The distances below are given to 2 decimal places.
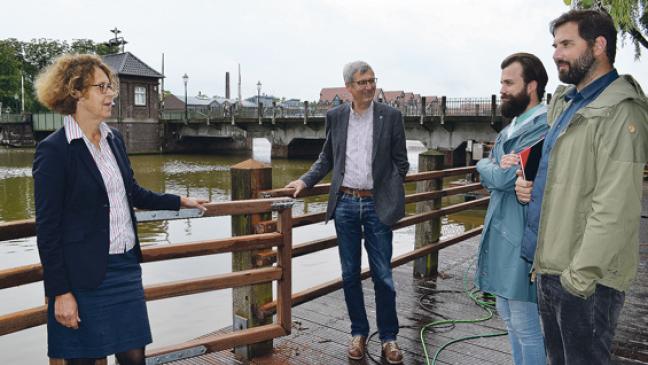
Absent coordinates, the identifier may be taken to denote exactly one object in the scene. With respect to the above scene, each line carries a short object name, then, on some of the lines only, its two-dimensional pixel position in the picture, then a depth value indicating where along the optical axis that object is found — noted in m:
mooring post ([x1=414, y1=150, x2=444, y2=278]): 5.62
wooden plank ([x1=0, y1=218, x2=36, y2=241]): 2.41
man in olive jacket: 1.81
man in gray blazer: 3.43
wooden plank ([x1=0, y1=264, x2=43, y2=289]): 2.39
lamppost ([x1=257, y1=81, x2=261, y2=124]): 38.31
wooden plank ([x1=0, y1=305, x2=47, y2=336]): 2.41
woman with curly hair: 2.02
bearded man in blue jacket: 2.54
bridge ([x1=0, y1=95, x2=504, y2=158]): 27.59
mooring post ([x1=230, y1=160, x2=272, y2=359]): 3.53
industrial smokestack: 99.72
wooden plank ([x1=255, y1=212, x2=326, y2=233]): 3.49
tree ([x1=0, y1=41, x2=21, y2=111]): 58.00
